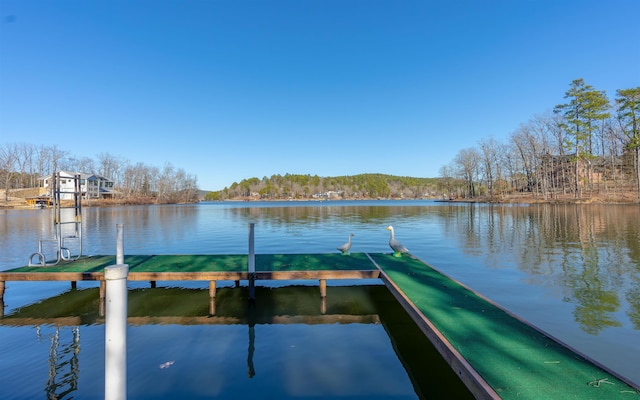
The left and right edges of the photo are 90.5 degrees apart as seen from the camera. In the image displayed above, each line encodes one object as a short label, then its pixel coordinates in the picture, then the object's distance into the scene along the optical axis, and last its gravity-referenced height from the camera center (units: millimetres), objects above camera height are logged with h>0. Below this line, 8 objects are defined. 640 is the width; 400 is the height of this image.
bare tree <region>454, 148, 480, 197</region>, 92125 +9340
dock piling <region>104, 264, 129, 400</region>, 2273 -937
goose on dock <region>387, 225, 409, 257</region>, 10820 -1714
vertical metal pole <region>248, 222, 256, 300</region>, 8586 -1791
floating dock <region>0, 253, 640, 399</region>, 3482 -2070
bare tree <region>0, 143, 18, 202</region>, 73612 +10201
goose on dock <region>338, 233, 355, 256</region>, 11164 -1730
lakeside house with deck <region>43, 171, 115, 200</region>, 82438 +5059
